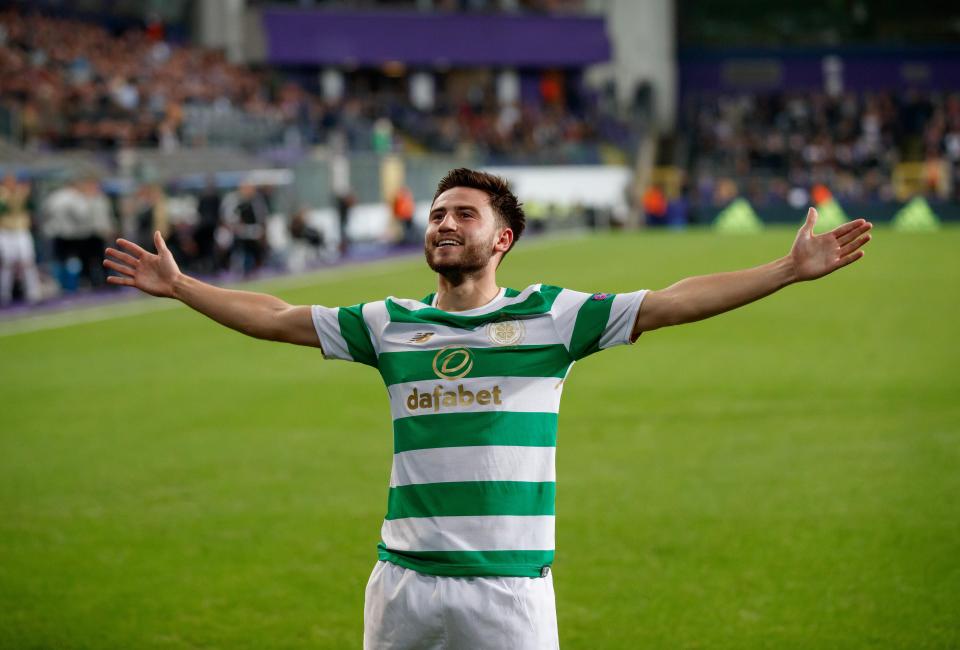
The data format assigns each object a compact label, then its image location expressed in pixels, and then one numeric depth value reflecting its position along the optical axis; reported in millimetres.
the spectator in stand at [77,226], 23500
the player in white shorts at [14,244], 22250
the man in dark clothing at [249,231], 27547
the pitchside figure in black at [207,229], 27375
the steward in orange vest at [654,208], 52125
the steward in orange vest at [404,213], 38812
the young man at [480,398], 3652
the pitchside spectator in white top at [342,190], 35188
